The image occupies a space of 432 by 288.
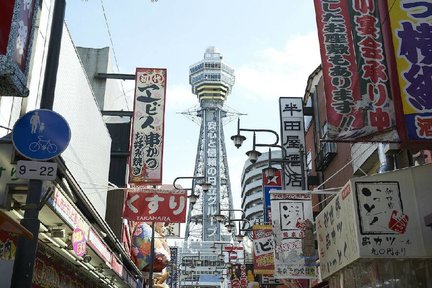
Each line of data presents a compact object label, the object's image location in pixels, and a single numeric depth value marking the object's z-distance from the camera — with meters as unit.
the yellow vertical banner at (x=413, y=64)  7.54
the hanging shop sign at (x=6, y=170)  8.24
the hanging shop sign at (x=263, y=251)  20.27
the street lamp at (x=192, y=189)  24.48
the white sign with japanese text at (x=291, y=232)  15.07
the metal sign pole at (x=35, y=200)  6.22
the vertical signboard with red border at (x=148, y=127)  20.98
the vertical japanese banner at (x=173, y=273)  64.68
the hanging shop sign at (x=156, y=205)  18.56
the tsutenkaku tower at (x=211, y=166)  150.50
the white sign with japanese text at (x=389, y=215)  7.73
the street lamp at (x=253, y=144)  18.41
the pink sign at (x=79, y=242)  10.46
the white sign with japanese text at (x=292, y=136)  21.93
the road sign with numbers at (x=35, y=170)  6.66
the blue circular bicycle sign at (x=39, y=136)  6.82
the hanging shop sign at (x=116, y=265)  15.70
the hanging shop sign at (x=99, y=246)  12.26
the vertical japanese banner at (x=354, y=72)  8.11
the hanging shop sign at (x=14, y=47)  5.78
